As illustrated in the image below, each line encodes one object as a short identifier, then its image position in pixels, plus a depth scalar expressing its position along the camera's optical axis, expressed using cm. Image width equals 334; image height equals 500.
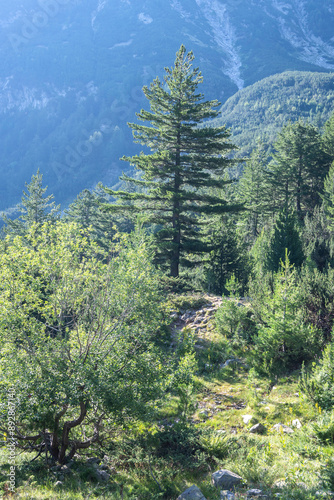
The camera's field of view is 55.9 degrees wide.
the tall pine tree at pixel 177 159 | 1772
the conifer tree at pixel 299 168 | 3434
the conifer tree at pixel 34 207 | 3362
